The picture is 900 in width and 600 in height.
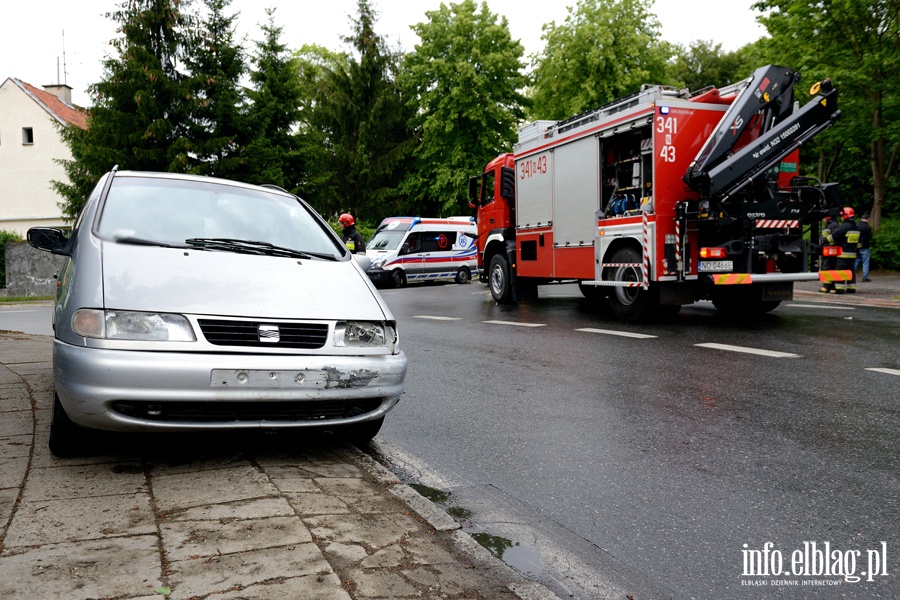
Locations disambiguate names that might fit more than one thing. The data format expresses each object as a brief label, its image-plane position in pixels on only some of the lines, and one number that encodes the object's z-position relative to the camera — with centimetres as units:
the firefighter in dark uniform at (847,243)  1648
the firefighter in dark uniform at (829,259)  1662
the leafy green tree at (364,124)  4372
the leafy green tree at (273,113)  3341
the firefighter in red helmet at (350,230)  1392
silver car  380
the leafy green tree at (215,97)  3189
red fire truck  1075
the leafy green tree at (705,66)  4069
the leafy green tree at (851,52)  1997
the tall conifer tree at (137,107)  3058
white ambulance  2595
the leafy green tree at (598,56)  3919
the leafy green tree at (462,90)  4000
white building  4538
